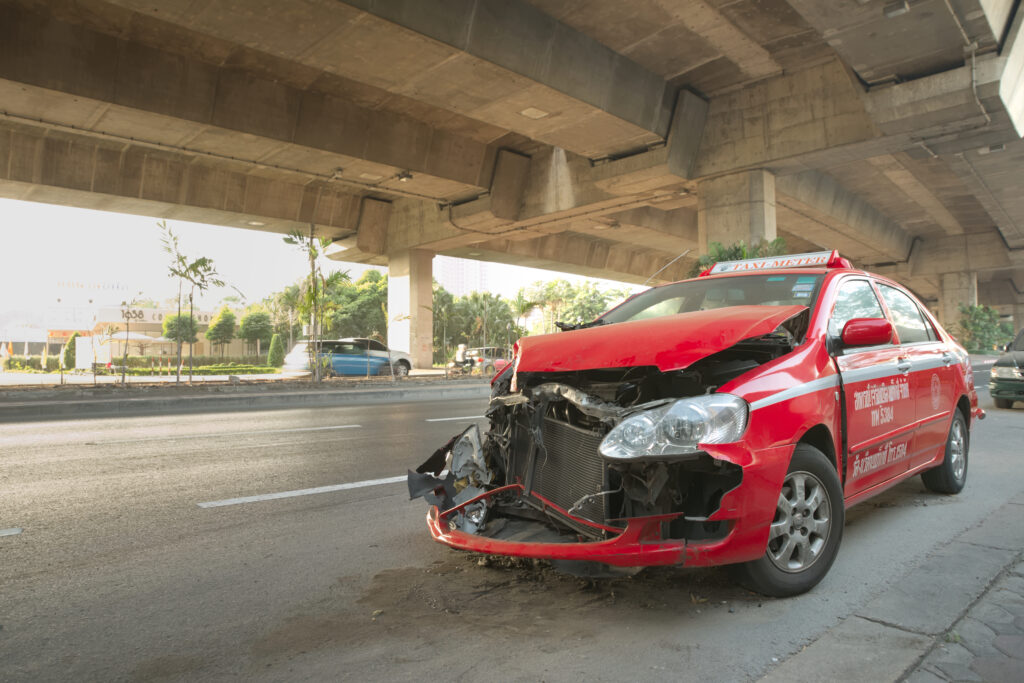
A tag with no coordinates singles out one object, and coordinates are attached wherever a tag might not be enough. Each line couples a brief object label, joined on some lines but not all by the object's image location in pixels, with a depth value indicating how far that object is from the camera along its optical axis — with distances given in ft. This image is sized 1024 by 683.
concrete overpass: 38.68
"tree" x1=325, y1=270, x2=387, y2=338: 188.75
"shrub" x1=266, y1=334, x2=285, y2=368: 173.37
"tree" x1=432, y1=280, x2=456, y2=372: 154.20
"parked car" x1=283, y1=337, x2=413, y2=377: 77.94
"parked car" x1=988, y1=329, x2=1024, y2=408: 37.83
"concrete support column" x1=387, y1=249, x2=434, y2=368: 92.17
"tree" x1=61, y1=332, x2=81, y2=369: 155.35
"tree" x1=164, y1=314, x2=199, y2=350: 181.06
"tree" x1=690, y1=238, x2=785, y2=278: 54.39
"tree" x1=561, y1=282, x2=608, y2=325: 251.62
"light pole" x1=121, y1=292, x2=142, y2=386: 63.62
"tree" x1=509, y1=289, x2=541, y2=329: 85.87
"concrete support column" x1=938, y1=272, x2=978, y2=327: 115.85
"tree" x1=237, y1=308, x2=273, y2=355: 204.64
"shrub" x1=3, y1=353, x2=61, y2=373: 137.49
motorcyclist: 86.89
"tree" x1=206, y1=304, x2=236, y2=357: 191.72
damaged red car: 9.53
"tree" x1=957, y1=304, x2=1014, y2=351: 116.57
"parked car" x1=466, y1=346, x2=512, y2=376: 92.22
